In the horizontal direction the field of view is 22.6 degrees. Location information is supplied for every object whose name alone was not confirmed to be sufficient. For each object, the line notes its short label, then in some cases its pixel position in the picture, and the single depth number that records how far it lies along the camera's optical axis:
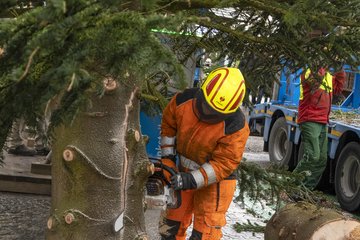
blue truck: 12.13
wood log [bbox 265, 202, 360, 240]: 7.15
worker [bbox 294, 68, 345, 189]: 12.29
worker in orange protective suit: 6.08
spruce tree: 2.29
